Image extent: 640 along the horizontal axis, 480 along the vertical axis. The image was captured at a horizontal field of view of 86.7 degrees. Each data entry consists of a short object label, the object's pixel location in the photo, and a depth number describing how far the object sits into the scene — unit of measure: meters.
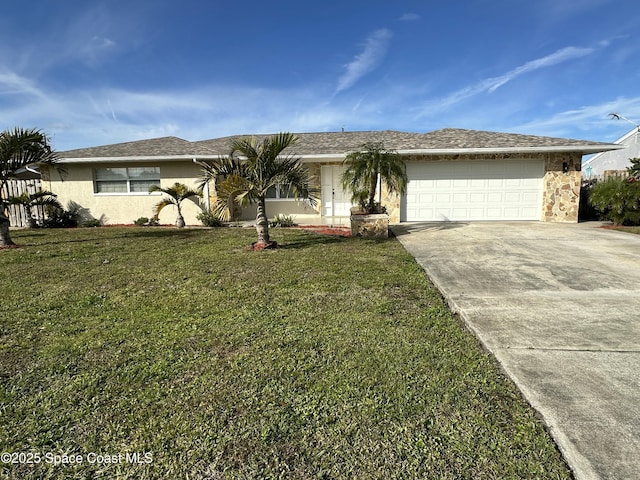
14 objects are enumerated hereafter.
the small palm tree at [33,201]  11.85
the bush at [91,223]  13.52
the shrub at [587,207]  13.45
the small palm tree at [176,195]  12.63
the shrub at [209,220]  12.77
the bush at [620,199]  10.86
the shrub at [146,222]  13.47
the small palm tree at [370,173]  9.73
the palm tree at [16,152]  8.38
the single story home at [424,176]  12.41
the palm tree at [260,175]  7.70
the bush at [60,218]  13.46
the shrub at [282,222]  12.45
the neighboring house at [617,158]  21.12
